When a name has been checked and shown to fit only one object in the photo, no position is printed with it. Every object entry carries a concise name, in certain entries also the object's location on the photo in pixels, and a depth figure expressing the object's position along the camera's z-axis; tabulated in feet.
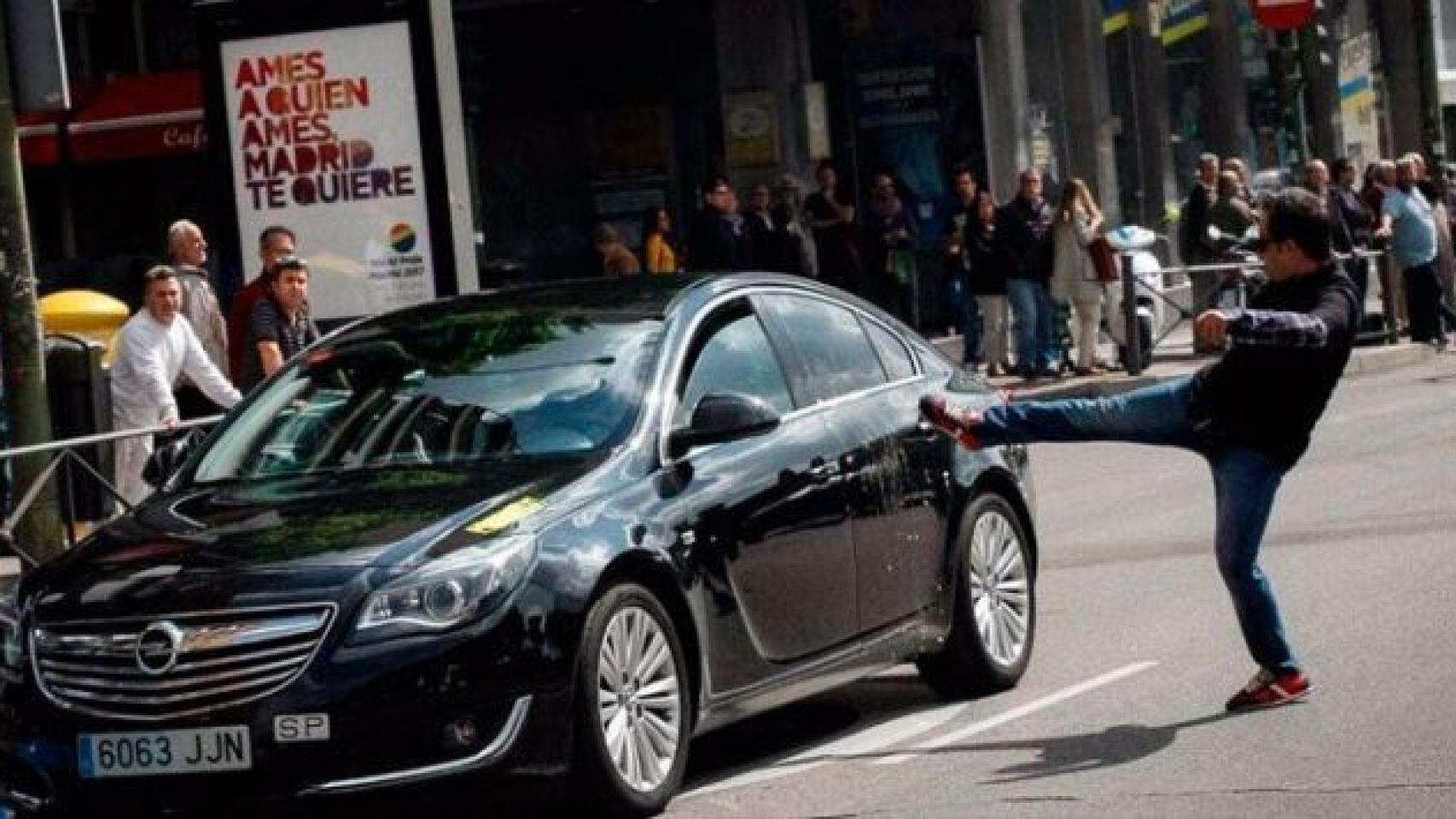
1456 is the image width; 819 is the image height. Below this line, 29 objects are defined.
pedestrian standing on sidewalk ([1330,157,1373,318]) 105.15
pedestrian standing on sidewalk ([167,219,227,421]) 64.13
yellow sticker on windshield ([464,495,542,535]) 30.66
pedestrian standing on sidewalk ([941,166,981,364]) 97.50
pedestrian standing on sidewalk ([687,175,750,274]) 91.50
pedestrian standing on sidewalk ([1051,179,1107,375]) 94.68
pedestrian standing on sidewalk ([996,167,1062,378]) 93.81
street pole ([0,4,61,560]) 47.29
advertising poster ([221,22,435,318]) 67.46
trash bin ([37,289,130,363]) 71.87
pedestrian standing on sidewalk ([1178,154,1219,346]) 102.01
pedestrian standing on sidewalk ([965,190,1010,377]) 94.94
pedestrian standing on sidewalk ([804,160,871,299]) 98.99
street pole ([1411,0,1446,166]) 118.21
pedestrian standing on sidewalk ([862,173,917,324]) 101.96
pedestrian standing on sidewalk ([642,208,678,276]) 96.17
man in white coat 58.18
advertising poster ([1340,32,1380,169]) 150.41
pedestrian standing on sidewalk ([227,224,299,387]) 58.59
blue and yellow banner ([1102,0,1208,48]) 124.36
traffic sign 97.81
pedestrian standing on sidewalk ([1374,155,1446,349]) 103.19
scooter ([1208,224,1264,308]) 97.50
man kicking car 35.29
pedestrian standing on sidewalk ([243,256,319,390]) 57.26
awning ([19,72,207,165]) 106.32
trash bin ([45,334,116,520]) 58.08
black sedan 29.63
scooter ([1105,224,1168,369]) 96.48
